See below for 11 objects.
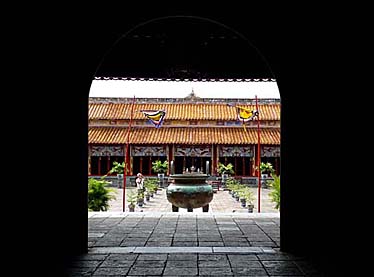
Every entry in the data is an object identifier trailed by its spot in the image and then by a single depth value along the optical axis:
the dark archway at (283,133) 4.41
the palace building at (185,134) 23.78
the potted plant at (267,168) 23.12
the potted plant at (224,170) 23.47
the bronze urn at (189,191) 9.88
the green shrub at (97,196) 8.84
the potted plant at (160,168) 23.70
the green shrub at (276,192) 9.14
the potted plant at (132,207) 12.94
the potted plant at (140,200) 15.33
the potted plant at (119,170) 23.50
